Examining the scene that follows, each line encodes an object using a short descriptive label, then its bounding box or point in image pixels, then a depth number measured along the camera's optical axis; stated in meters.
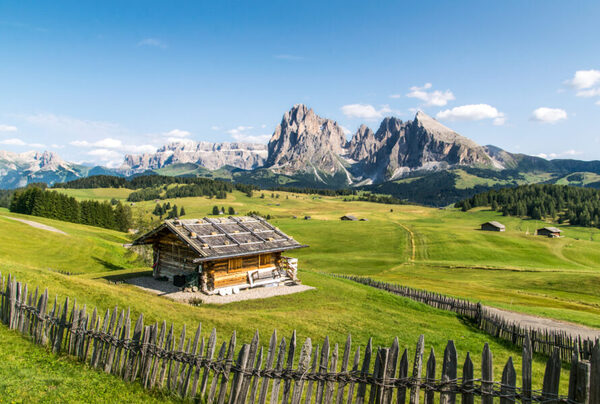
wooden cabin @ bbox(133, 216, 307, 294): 34.09
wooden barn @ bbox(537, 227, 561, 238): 130.62
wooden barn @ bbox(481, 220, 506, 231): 131.00
